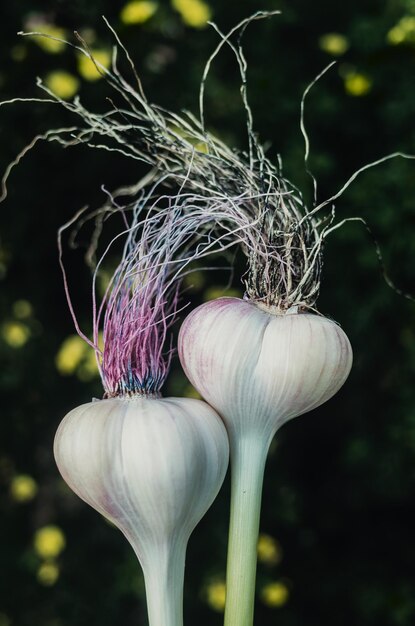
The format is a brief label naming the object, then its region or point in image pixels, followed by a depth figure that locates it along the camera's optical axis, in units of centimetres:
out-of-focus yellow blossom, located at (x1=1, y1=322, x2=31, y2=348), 98
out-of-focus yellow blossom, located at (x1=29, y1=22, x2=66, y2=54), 88
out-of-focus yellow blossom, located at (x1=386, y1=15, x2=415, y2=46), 85
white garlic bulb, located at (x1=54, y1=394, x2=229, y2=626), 45
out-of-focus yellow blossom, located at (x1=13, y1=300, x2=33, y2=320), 100
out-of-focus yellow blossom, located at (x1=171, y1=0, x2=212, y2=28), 89
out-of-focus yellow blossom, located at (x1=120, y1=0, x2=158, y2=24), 85
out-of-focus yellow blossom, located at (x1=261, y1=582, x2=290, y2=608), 103
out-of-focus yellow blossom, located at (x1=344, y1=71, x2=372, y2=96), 93
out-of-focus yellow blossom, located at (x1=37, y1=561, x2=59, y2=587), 101
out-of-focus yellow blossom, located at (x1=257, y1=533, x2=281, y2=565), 103
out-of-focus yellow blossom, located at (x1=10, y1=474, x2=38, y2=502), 103
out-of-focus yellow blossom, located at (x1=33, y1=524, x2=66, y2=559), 100
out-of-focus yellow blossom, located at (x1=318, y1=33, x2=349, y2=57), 93
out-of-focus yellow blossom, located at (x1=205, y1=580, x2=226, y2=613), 99
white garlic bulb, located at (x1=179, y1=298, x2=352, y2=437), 47
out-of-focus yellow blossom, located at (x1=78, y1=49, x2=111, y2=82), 87
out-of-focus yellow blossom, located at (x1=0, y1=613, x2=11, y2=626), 103
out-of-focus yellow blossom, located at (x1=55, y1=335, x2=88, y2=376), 96
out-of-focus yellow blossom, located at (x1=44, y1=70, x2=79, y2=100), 89
